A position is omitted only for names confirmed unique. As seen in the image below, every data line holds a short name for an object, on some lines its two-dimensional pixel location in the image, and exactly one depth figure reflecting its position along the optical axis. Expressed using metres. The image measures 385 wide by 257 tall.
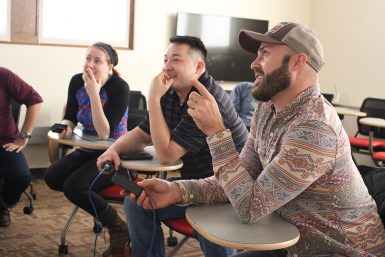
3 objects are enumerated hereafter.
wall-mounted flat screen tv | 5.91
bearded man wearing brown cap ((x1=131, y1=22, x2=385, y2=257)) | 1.52
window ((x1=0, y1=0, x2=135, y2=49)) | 4.77
